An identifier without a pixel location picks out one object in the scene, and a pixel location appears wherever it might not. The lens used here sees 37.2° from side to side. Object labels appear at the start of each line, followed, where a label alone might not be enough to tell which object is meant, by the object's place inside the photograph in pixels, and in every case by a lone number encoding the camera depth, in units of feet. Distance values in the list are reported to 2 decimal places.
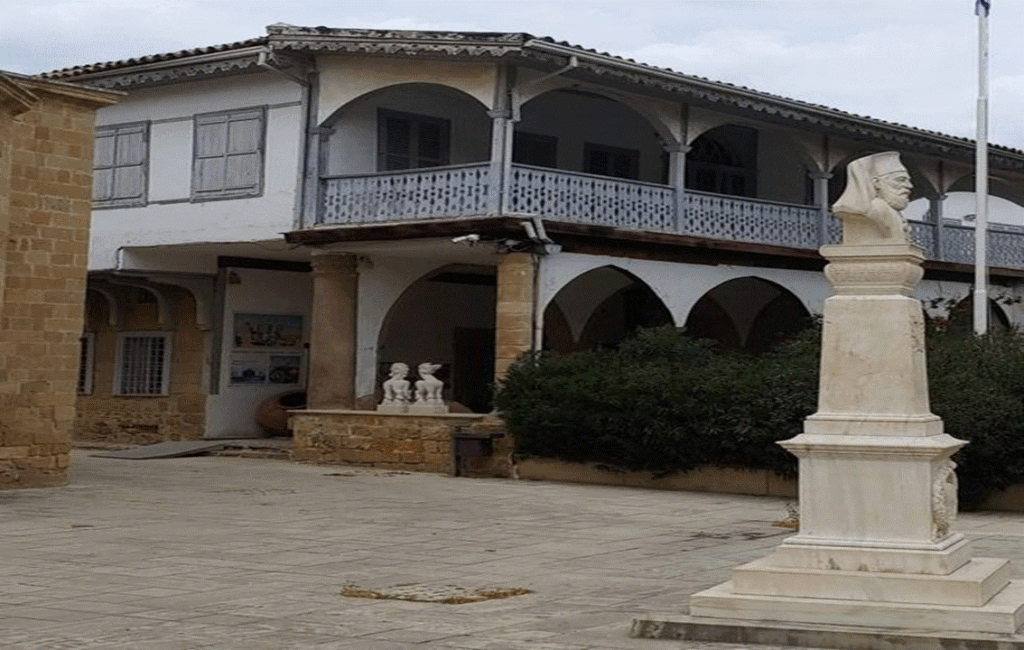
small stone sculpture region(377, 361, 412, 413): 66.49
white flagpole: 67.00
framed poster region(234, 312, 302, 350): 80.07
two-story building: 65.10
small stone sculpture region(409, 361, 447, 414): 65.64
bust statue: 25.73
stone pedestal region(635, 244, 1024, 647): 23.97
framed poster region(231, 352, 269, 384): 80.18
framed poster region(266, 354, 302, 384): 81.35
